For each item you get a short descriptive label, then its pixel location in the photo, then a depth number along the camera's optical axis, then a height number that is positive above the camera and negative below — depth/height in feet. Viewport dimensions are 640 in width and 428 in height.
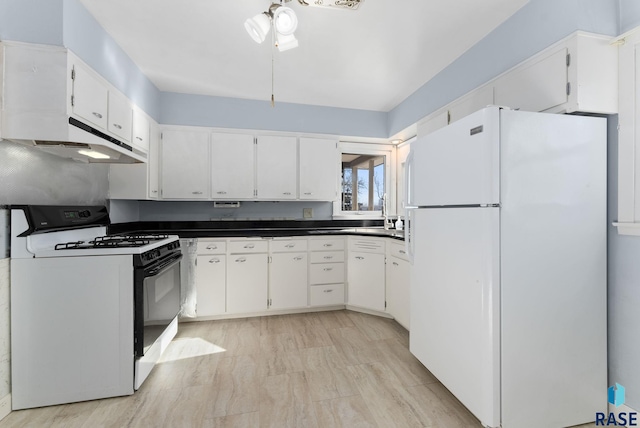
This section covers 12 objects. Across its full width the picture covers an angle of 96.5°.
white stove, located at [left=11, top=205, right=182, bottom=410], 5.58 -2.06
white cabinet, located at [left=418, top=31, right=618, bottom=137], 5.17 +2.64
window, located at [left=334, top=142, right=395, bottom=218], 13.20 +1.58
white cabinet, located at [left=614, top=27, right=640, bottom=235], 4.90 +1.33
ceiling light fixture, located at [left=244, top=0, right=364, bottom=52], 5.41 +3.71
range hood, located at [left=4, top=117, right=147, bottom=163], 5.63 +1.49
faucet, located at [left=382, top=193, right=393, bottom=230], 12.92 +0.14
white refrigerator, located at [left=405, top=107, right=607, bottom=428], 4.67 -0.89
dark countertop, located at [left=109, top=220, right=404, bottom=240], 10.05 -0.60
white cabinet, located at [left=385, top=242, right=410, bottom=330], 8.95 -2.31
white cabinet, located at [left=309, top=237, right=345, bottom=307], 10.80 -2.20
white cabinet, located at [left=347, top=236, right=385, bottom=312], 10.35 -2.21
